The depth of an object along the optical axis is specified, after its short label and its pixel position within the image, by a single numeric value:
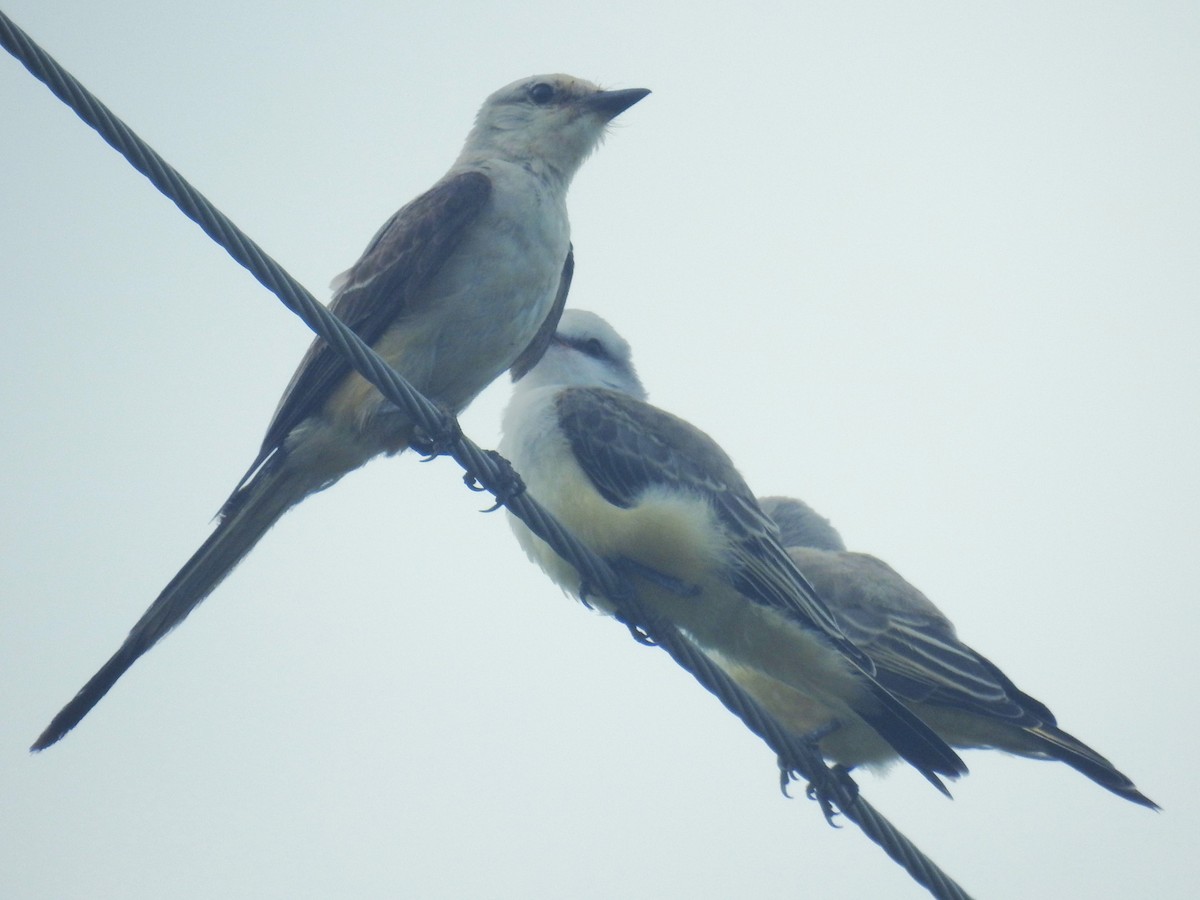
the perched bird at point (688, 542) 10.45
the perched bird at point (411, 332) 10.01
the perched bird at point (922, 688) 12.04
